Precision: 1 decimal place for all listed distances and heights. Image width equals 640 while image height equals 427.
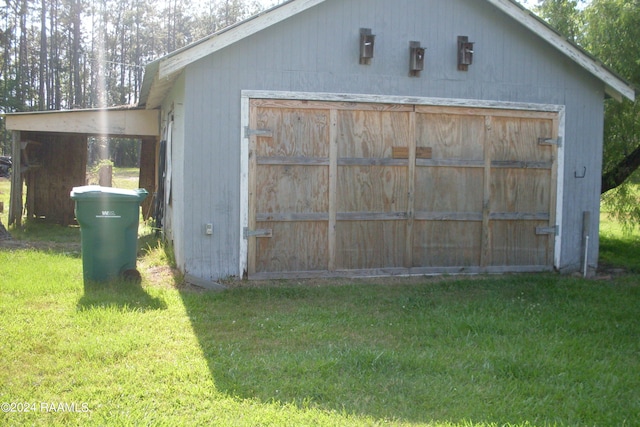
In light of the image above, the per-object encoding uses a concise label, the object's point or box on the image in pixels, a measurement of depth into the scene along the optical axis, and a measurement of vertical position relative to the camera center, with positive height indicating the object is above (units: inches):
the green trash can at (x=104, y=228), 289.1 -26.4
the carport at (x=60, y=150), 463.2 +14.2
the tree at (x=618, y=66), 436.1 +76.1
